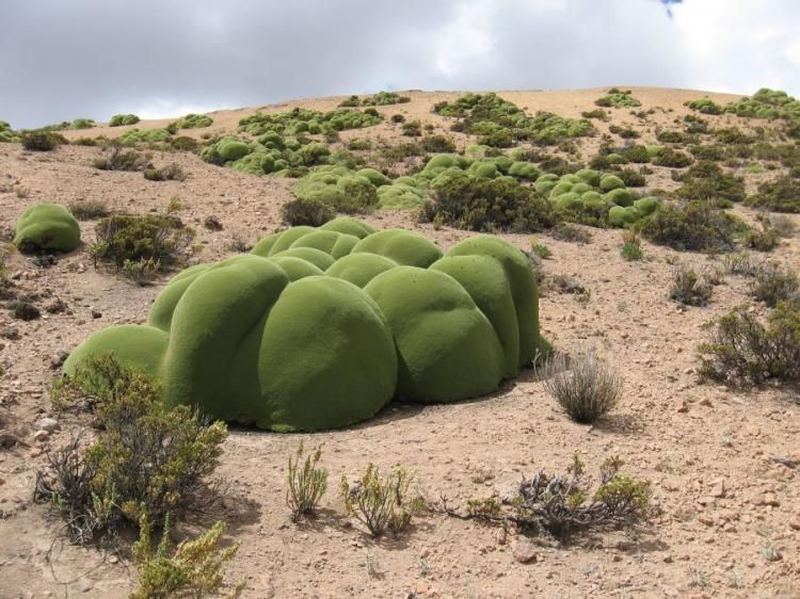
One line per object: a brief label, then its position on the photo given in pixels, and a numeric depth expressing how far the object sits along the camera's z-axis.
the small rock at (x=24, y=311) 7.40
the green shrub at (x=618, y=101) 42.97
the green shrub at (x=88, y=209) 11.95
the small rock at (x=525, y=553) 3.73
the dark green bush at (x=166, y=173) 15.20
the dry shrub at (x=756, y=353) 6.36
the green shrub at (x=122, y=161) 15.96
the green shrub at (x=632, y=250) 11.66
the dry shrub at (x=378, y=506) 3.89
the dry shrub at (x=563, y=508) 3.99
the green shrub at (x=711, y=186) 18.76
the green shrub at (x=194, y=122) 39.91
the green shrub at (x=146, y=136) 28.50
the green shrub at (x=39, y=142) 17.00
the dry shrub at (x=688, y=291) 9.50
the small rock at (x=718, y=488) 4.36
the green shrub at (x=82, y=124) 43.69
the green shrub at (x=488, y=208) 13.38
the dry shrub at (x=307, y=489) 3.95
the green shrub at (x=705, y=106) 39.84
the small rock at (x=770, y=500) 4.26
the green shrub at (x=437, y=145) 26.91
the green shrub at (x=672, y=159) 25.03
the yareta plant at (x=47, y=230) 9.81
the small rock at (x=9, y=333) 6.83
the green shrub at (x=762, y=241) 13.39
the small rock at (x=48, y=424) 4.82
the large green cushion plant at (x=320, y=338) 5.32
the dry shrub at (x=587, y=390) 5.38
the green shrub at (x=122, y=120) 43.78
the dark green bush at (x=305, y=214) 12.70
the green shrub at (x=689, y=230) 13.09
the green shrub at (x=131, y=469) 3.63
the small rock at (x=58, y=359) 6.15
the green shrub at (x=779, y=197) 17.61
